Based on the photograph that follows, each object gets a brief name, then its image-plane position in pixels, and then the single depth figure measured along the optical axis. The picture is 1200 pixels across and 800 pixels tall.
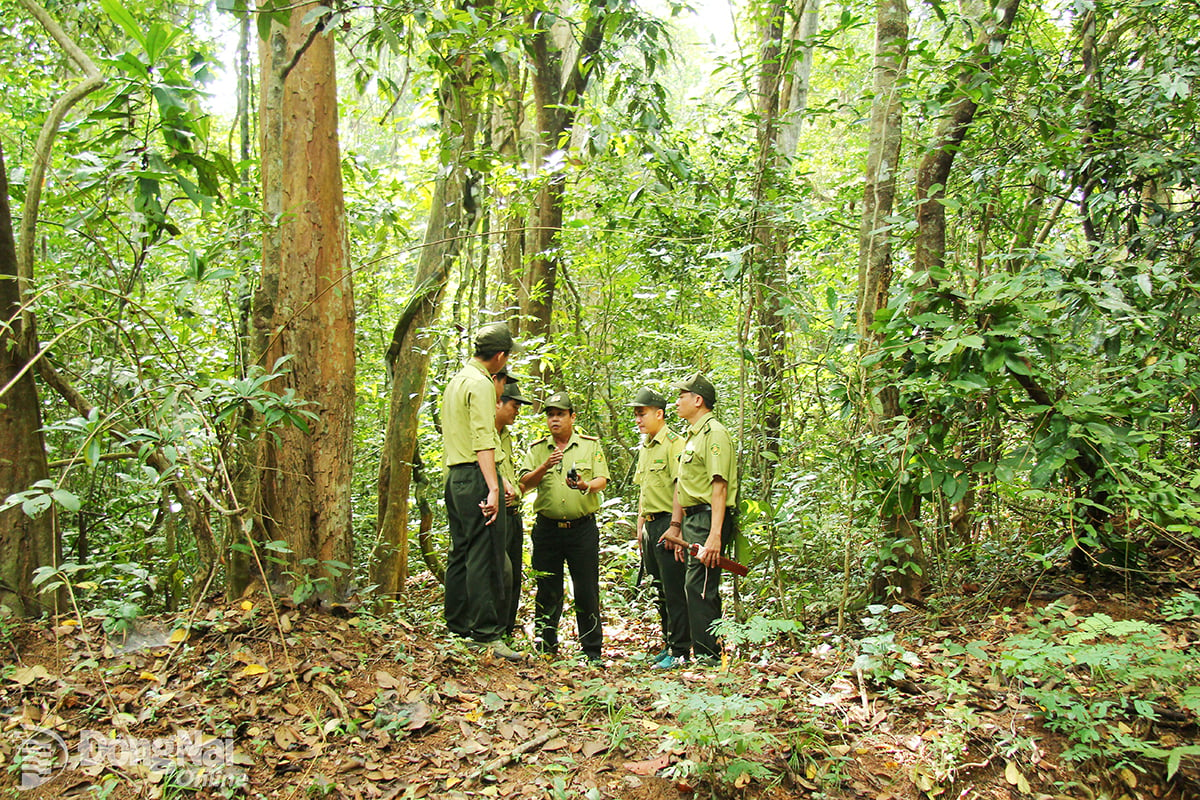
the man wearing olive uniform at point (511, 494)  5.31
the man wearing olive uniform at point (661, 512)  5.55
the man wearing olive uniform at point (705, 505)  5.12
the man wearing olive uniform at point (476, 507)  4.77
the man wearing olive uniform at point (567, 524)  5.77
